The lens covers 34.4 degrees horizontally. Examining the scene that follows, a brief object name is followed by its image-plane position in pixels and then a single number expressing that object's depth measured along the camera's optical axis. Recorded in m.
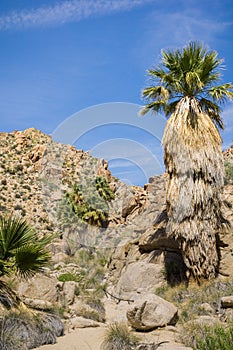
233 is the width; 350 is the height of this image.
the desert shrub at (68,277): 16.10
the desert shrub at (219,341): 4.43
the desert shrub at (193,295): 9.64
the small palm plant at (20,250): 8.30
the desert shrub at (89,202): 27.75
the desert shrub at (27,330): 6.72
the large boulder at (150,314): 8.43
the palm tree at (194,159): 12.24
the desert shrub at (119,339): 7.06
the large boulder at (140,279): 13.34
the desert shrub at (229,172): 17.38
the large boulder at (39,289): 10.90
